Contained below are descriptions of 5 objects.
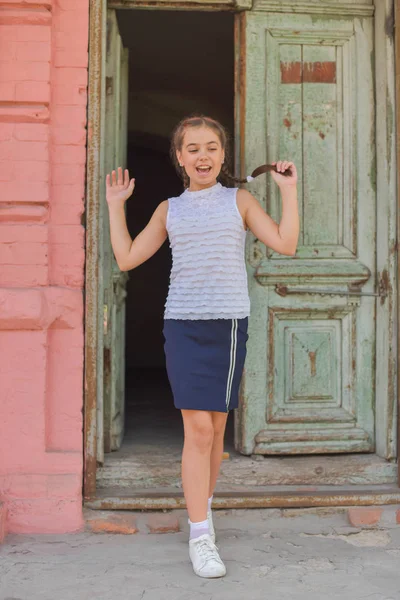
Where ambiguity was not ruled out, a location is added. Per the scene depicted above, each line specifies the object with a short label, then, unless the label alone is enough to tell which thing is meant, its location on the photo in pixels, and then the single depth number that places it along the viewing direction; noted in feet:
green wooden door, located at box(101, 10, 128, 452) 12.12
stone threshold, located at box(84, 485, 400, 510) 10.99
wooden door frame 11.05
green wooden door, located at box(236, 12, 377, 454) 12.17
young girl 9.16
